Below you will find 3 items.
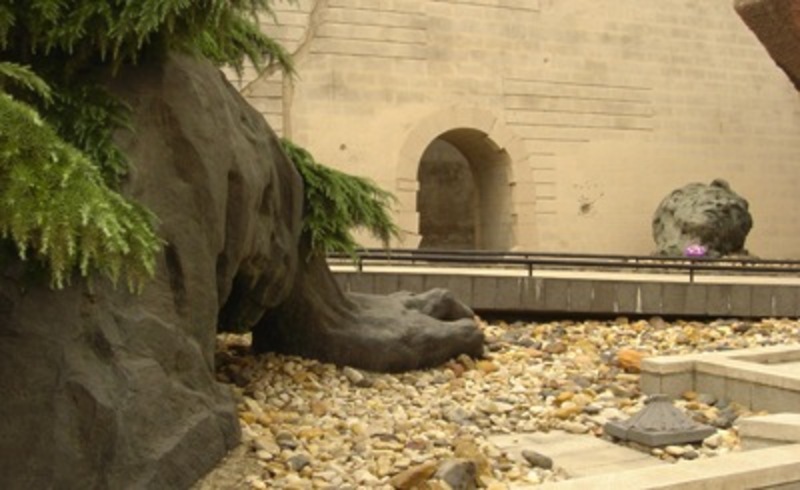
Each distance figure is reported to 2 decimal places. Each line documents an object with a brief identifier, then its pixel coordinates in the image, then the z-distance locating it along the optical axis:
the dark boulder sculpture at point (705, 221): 12.37
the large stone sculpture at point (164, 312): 2.86
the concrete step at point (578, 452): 4.06
